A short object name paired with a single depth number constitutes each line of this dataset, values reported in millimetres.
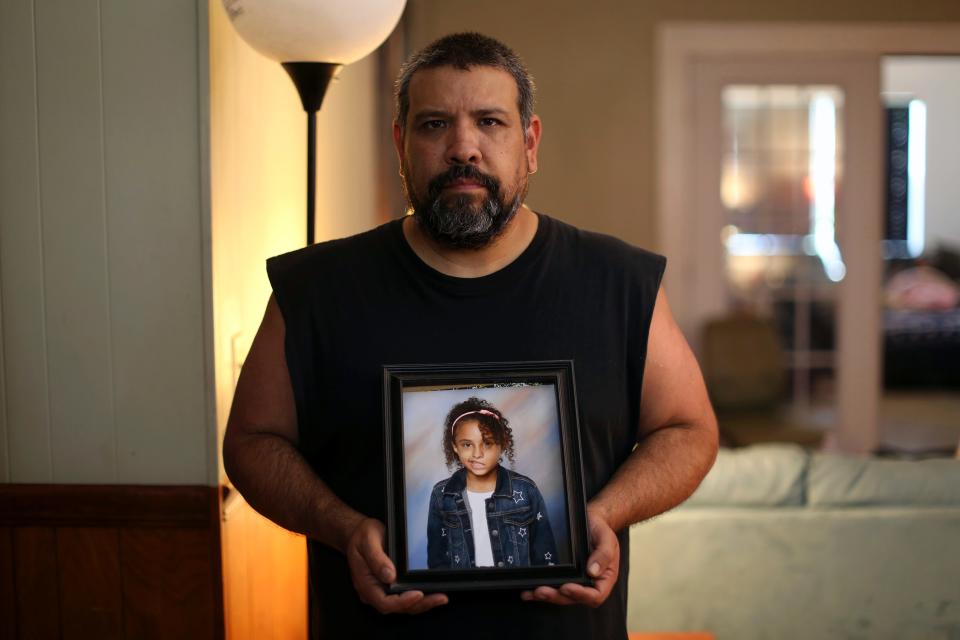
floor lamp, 1728
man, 1342
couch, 2359
